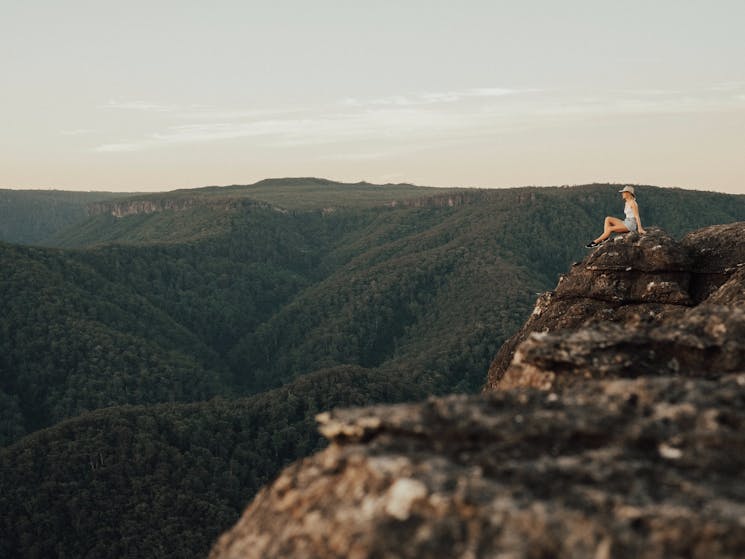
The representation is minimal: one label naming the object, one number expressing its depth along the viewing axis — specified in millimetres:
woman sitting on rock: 32438
